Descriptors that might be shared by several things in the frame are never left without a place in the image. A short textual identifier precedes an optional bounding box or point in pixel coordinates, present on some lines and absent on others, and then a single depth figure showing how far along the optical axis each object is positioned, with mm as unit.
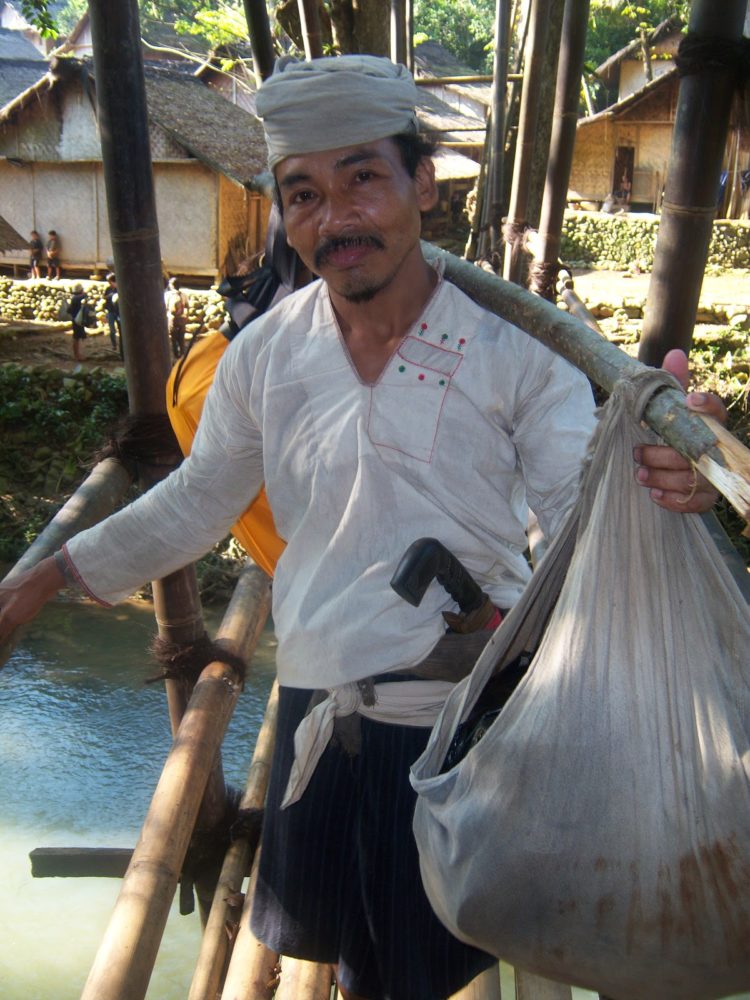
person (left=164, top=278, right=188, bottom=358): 11781
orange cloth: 1964
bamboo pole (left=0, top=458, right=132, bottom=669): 1888
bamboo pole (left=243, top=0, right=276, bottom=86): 2984
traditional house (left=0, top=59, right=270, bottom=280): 14273
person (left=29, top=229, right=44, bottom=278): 15273
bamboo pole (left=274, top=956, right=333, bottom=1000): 1960
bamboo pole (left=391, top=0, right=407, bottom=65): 5875
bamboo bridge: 1435
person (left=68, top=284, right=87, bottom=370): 12477
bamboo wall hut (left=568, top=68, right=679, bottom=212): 18531
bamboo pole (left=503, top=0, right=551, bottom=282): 4824
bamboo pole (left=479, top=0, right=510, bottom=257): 5922
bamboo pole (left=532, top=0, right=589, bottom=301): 4387
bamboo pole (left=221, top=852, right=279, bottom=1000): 2000
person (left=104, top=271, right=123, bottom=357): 12547
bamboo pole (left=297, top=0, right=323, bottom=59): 3500
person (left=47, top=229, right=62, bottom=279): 15312
